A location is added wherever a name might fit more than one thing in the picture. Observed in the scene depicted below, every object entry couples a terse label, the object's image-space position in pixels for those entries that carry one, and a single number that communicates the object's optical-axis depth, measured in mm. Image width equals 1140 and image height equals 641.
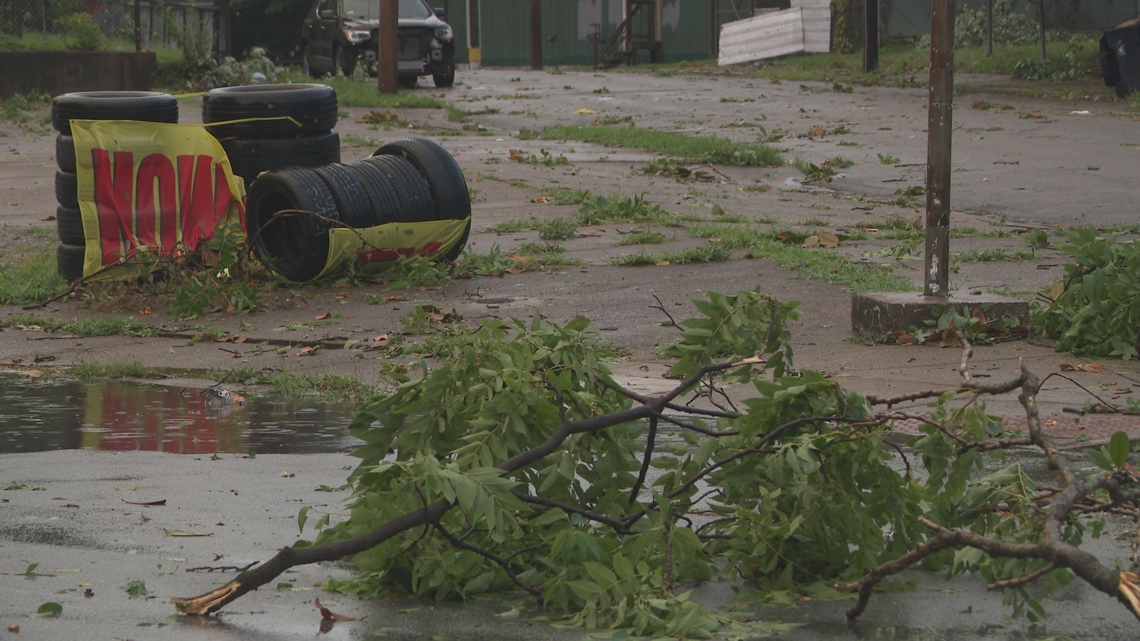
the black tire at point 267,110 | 20281
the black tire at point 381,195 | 19375
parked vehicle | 55719
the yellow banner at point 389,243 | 19078
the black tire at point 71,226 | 19672
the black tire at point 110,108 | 19594
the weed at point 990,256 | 19984
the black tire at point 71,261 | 19716
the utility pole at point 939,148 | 14922
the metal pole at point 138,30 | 48500
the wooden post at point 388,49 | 47156
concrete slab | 15016
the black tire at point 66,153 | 19453
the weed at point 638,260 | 20547
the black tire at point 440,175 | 19922
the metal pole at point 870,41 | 58812
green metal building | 90437
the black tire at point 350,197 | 19062
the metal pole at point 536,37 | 76625
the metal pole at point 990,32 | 57656
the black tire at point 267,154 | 20328
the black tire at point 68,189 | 19609
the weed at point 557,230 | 23062
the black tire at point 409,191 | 19656
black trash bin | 43937
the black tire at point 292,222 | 18891
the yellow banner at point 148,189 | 19375
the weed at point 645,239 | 22344
